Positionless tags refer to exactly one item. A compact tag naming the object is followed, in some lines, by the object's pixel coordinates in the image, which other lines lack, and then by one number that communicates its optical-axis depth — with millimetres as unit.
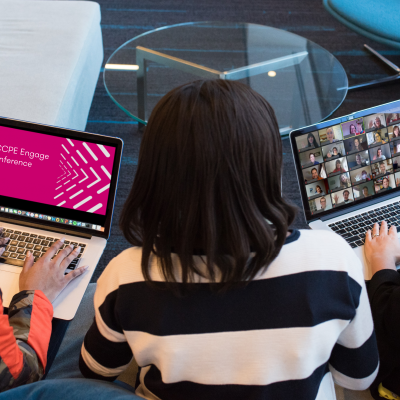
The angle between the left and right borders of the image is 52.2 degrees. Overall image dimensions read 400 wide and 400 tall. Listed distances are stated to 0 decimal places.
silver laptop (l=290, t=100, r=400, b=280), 1220
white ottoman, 1894
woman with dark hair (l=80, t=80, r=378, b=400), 600
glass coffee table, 2074
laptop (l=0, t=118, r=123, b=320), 1143
